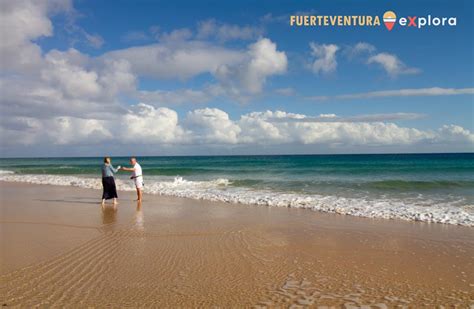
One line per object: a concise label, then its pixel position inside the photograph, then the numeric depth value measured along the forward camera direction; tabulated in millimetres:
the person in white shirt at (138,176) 14806
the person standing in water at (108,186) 14031
